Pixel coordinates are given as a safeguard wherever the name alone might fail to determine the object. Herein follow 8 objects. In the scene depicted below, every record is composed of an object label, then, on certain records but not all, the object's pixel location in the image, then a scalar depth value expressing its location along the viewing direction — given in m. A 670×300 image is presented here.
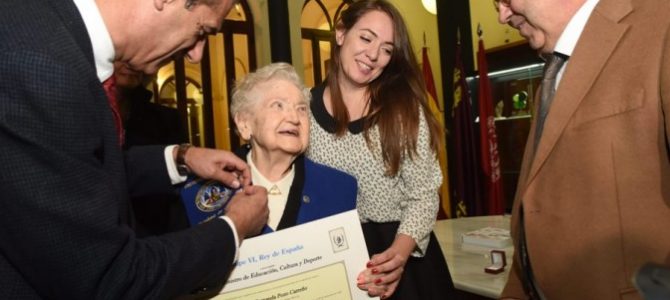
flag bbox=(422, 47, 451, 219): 5.57
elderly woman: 1.54
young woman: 1.68
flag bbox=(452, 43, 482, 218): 5.62
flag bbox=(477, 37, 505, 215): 5.30
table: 1.82
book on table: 2.25
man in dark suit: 0.74
